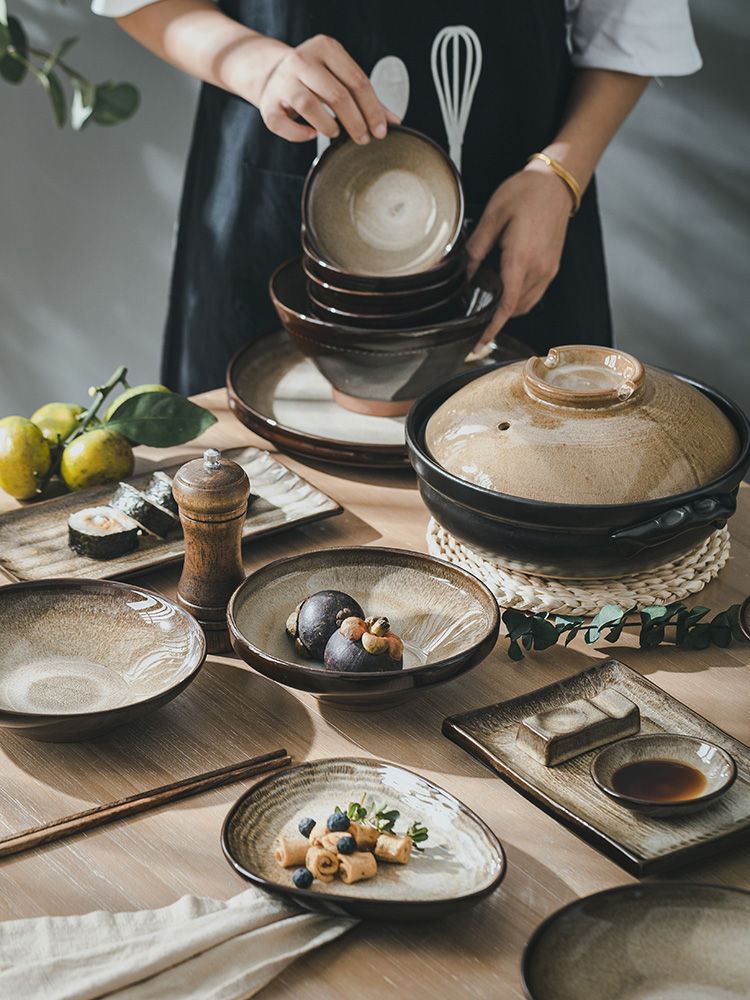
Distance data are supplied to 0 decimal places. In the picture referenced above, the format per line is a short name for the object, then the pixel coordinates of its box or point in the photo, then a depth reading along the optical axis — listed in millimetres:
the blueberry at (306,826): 1475
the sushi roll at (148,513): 1799
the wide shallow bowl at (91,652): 1569
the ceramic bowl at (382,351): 1891
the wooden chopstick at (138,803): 1492
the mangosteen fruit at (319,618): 1608
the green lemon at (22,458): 1863
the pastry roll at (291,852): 1457
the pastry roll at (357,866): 1446
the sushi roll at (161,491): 1810
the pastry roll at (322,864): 1446
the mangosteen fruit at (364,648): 1577
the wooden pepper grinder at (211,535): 1636
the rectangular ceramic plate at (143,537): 1762
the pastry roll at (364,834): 1462
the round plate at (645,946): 1390
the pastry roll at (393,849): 1459
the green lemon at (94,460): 1877
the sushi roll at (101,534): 1771
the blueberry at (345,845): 1452
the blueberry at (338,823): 1471
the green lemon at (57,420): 1916
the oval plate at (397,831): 1426
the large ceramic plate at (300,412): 1925
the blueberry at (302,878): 1440
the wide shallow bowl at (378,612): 1565
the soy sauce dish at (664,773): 1505
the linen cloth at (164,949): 1397
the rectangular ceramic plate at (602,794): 1489
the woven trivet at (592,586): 1702
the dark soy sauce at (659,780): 1522
